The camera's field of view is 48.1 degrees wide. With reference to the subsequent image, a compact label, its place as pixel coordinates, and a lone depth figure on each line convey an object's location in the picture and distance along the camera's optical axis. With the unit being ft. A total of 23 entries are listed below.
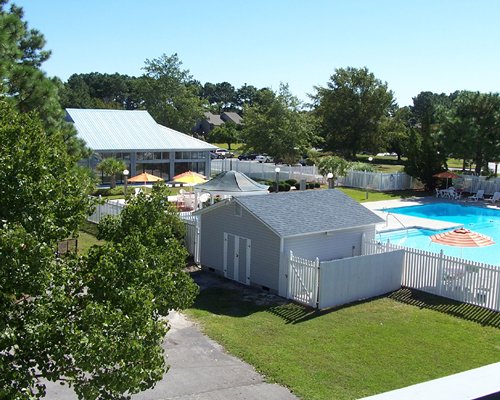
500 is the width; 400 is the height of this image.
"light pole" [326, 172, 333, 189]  92.32
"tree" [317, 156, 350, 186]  132.36
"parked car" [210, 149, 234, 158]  226.21
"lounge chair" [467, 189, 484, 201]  121.70
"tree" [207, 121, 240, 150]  290.76
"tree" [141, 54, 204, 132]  228.22
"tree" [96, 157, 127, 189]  119.03
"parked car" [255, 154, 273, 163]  195.07
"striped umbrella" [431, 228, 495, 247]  54.44
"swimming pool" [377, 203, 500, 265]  80.38
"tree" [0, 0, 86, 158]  38.75
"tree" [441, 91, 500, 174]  123.54
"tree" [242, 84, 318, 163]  158.61
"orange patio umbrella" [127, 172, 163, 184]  105.33
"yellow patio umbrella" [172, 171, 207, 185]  101.14
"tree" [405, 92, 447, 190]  127.03
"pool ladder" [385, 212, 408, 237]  88.14
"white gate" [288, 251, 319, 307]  48.52
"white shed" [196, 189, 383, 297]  52.80
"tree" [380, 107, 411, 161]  204.44
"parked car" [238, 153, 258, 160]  223.92
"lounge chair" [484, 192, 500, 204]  117.91
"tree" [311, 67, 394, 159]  202.04
